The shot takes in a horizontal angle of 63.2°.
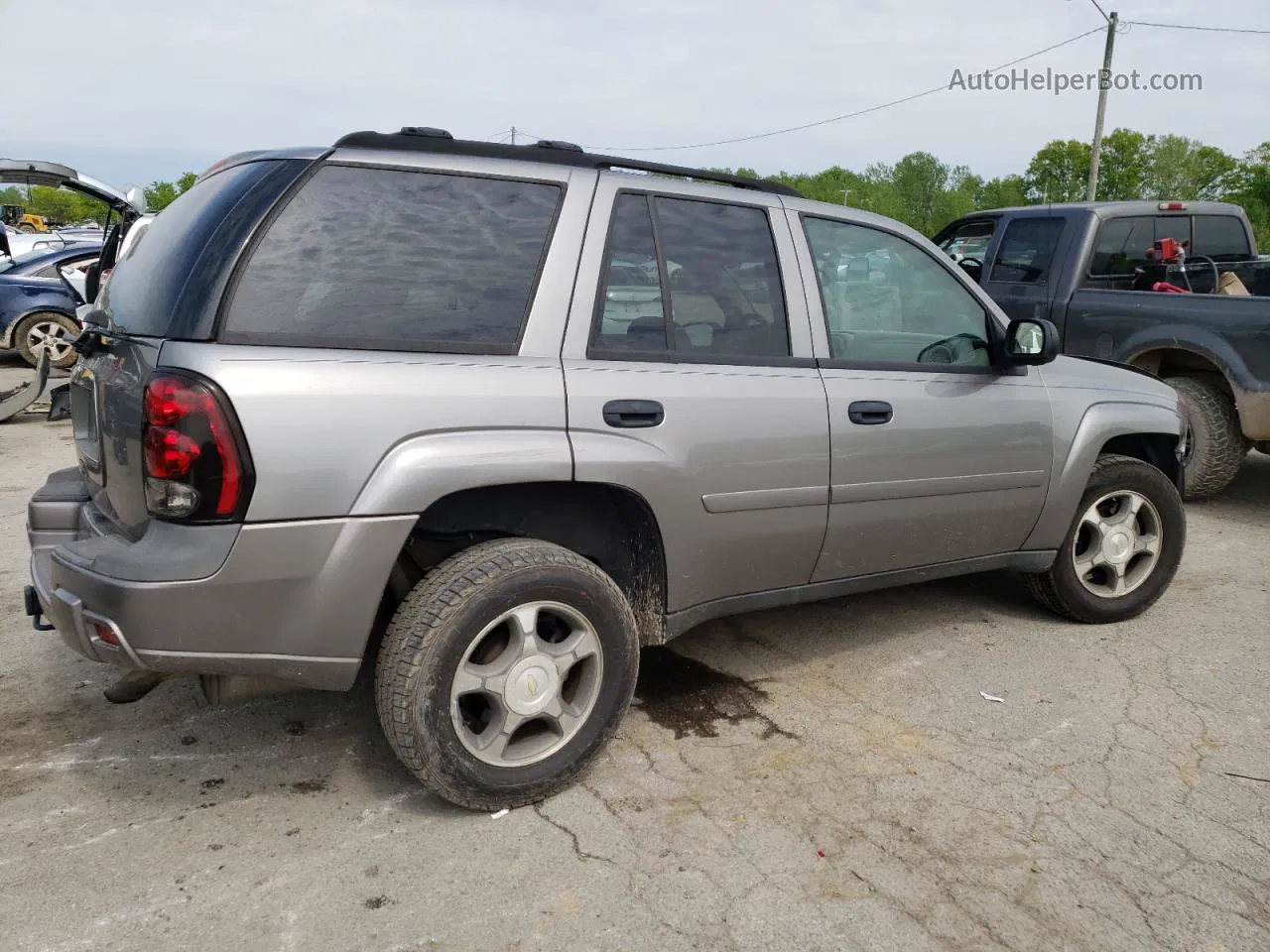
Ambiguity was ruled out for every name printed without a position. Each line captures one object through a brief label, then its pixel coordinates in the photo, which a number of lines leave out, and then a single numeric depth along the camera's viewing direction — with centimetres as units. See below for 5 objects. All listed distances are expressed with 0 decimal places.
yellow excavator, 4190
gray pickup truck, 621
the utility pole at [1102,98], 2285
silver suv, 250
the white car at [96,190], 803
